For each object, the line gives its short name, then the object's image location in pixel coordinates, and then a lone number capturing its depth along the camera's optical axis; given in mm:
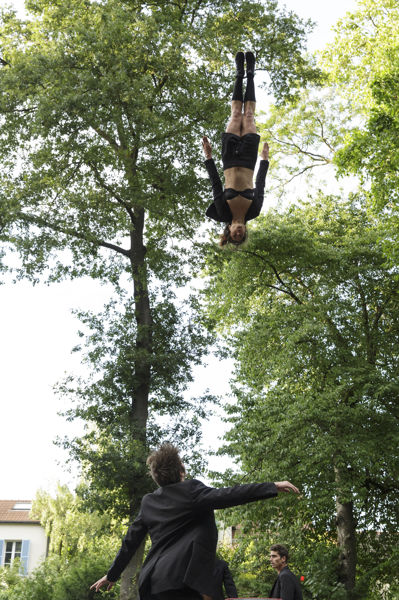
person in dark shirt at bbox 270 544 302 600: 6258
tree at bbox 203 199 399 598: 15586
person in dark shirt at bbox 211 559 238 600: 7488
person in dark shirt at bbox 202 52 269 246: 8070
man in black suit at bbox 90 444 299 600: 3465
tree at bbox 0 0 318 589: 15219
